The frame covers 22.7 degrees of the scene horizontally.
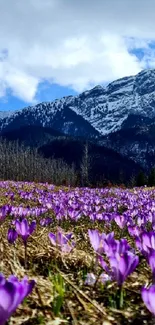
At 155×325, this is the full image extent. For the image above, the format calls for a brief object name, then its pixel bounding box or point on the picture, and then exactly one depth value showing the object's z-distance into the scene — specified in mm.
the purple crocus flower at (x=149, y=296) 1196
